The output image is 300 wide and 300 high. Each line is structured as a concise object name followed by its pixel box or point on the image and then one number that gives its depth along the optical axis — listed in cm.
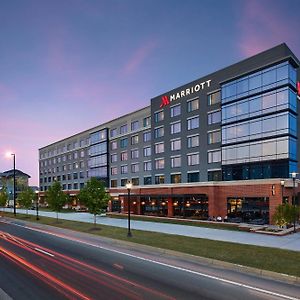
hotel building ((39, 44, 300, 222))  3831
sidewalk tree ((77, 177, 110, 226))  3539
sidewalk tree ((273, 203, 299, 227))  2902
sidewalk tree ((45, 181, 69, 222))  4381
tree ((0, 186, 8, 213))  6894
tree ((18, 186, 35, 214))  5569
